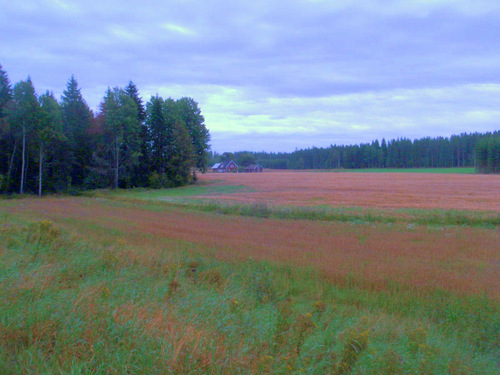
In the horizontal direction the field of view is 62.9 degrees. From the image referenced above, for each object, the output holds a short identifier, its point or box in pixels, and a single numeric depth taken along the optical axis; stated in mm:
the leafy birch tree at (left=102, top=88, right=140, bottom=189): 59688
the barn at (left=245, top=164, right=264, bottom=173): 161875
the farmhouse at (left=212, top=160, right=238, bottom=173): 156250
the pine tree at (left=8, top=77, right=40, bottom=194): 48656
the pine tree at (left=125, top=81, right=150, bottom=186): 68250
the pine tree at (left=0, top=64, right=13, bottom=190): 50844
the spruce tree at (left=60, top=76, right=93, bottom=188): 57969
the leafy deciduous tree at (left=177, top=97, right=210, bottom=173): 80000
